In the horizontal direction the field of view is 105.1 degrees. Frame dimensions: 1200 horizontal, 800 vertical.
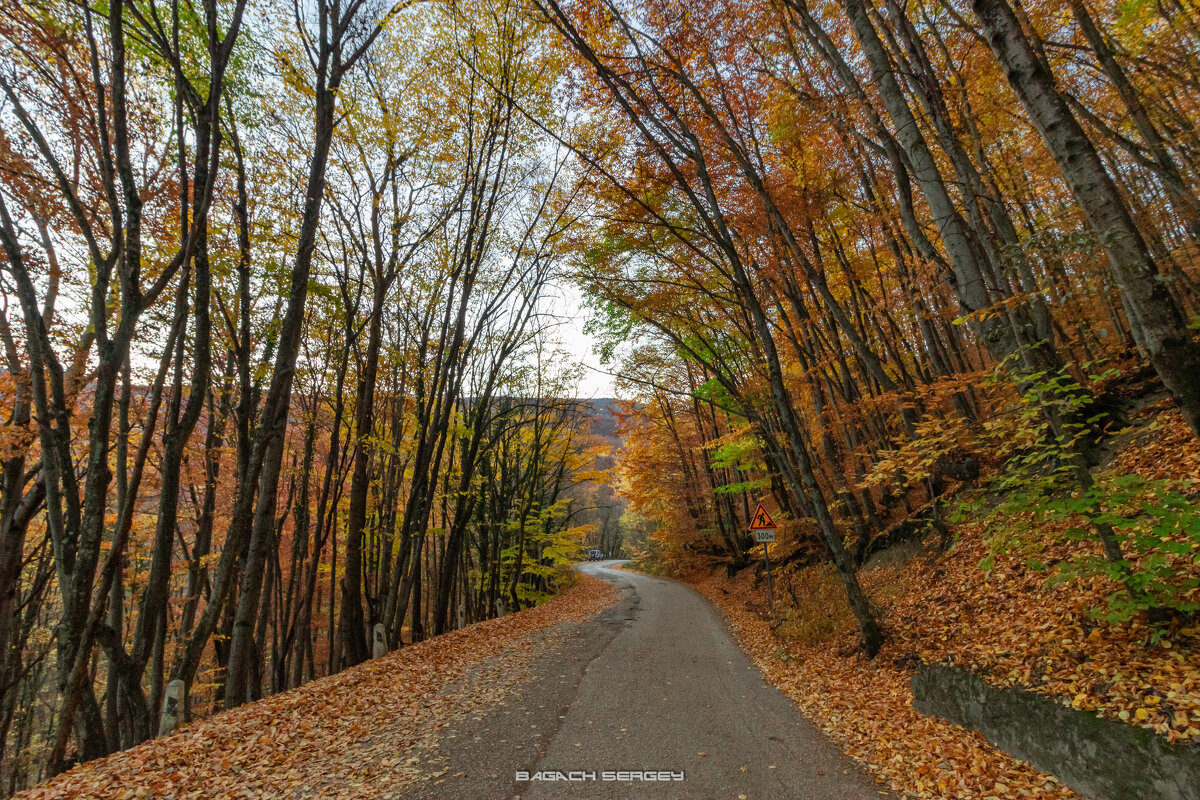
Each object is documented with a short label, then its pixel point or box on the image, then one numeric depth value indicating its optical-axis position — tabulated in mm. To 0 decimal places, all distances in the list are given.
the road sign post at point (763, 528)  9602
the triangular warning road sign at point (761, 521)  10062
